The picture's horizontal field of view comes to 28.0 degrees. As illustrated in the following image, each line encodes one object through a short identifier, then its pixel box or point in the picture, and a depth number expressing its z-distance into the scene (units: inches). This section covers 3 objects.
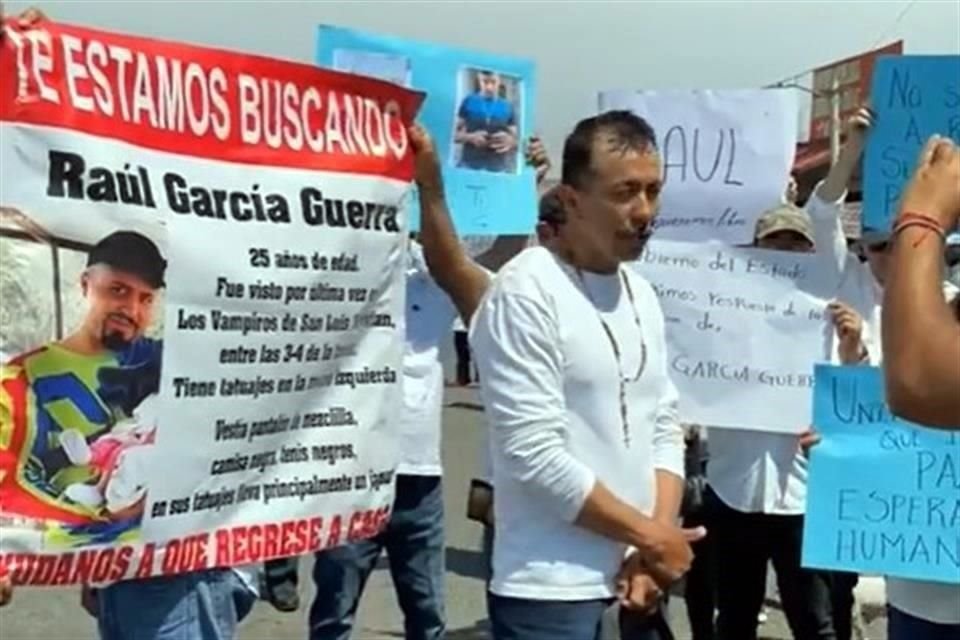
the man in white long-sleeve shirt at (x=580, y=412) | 142.8
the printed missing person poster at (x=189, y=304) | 123.8
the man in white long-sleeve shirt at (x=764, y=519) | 235.8
